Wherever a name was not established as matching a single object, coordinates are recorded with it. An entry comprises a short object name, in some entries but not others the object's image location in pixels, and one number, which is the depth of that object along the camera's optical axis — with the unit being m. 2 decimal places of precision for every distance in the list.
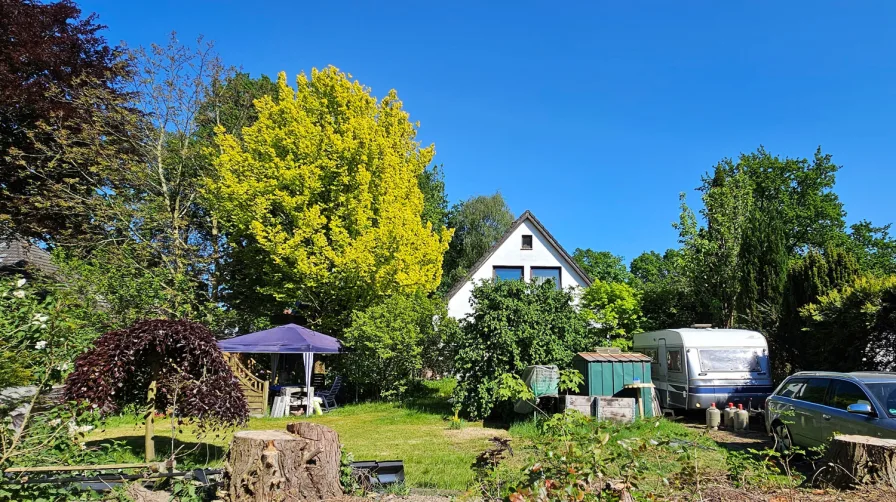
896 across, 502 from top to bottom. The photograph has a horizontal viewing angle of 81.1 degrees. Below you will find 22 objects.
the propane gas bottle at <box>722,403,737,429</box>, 11.38
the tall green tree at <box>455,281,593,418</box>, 12.14
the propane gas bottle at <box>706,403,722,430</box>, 11.20
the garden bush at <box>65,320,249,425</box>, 6.32
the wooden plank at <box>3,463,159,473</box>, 3.72
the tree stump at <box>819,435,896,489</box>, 4.35
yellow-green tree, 17.22
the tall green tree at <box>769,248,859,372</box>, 14.38
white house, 24.64
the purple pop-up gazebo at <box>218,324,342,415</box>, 14.27
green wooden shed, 11.48
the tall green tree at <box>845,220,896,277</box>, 32.97
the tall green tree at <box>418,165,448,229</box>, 31.44
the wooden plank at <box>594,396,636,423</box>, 10.66
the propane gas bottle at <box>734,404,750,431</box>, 11.09
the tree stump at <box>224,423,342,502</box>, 4.21
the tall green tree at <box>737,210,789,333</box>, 17.28
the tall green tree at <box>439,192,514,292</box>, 33.47
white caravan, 12.19
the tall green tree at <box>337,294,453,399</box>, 15.40
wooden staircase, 14.62
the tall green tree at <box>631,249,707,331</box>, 20.67
